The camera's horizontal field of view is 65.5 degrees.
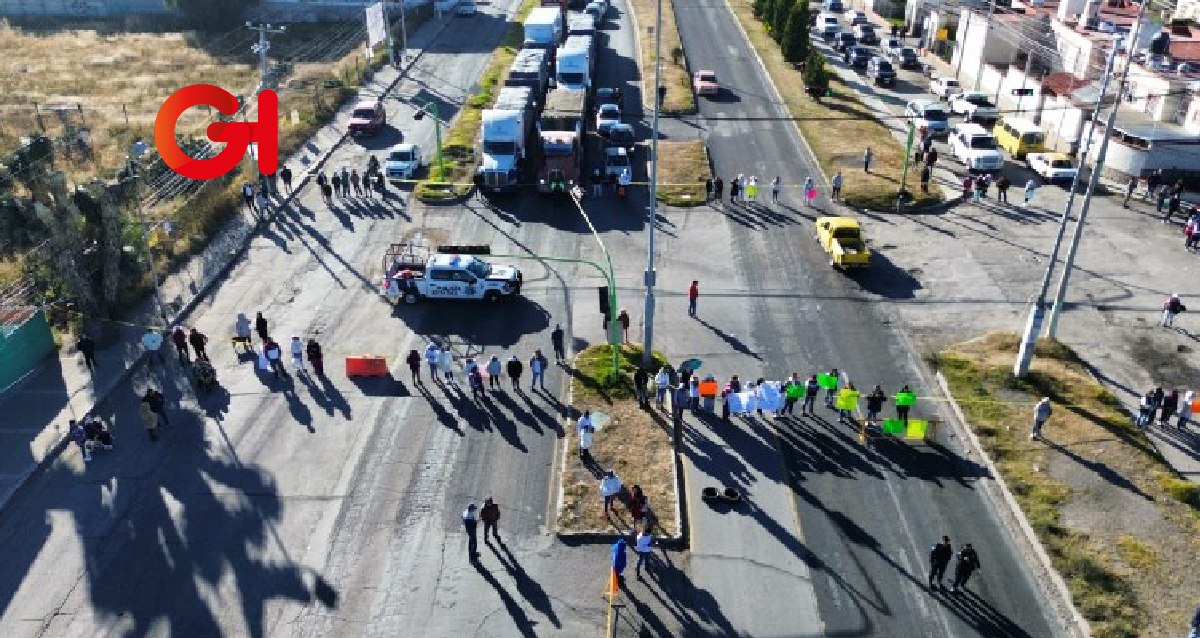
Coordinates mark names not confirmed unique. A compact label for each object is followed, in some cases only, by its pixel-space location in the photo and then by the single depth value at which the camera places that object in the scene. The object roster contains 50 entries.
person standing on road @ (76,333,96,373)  26.55
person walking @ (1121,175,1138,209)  38.41
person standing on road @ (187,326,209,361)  26.94
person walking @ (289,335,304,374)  26.62
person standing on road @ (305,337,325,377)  26.31
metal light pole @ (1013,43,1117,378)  25.39
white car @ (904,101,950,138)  47.42
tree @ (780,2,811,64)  59.66
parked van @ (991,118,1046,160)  43.59
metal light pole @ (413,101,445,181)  42.00
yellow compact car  32.62
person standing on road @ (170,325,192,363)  27.36
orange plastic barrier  26.62
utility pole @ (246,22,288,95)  42.59
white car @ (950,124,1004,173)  41.84
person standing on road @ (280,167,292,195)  39.88
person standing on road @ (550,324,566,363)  27.81
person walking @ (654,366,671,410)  25.16
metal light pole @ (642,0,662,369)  24.73
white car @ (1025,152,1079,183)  40.69
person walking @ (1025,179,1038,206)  38.31
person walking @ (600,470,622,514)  20.91
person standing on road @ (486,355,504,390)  26.06
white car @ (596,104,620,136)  47.56
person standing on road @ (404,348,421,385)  26.12
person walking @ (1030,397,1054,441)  23.08
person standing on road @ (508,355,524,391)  25.89
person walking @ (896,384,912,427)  23.81
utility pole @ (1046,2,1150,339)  23.81
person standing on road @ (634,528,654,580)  19.31
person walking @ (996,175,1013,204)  38.59
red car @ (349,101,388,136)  47.81
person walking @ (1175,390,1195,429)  24.45
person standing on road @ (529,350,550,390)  25.92
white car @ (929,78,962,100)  54.19
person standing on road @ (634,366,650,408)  25.28
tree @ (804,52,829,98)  54.09
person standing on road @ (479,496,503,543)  20.11
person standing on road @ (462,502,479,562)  19.77
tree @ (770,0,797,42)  65.81
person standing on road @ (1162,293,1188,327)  29.02
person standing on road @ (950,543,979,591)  18.36
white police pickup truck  30.59
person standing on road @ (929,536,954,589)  18.47
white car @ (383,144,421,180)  41.69
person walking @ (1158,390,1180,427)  24.14
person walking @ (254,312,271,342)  28.05
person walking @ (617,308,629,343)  27.77
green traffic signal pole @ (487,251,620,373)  26.44
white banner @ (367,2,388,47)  57.89
